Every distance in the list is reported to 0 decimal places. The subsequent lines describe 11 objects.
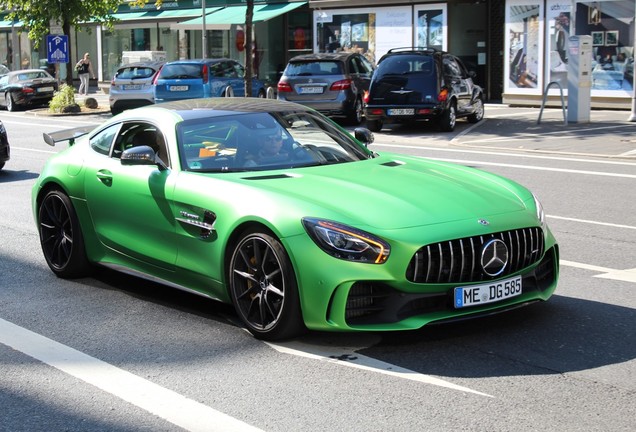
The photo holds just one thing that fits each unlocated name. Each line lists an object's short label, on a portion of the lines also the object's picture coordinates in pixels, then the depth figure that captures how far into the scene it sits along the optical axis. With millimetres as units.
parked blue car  27500
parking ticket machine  21727
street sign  34344
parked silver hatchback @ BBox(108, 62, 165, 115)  29875
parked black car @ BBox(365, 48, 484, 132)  21969
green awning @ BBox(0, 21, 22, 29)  52569
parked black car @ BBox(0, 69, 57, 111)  36344
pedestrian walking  41938
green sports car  5758
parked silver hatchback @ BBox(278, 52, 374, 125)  24531
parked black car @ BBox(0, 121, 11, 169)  16000
